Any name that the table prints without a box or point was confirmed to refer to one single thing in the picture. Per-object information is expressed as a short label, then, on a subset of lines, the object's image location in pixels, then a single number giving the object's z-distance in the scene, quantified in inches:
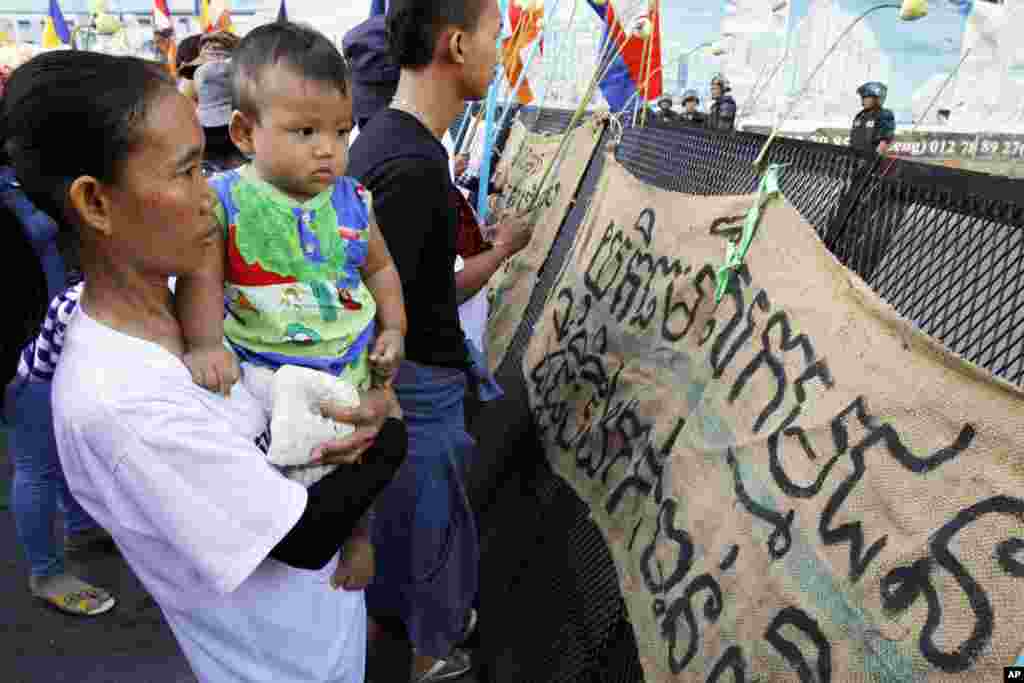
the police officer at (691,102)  531.4
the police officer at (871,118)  325.2
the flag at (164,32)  402.3
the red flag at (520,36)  187.2
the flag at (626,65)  133.3
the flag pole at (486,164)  129.1
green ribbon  64.3
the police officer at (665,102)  499.0
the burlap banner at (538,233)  130.3
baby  60.3
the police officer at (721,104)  442.9
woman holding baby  43.2
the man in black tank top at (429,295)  70.3
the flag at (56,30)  414.6
